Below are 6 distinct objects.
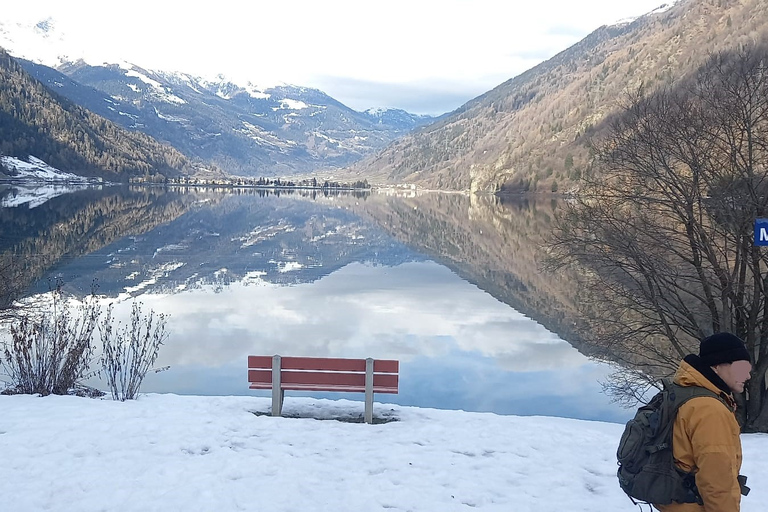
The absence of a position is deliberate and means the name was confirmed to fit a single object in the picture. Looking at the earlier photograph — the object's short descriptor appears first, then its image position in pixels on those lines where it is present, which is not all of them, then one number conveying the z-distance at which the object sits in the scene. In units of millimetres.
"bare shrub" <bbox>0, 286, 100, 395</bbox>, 12055
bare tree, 11867
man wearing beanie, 4055
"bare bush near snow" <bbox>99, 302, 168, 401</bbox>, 12561
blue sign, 7977
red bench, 10852
